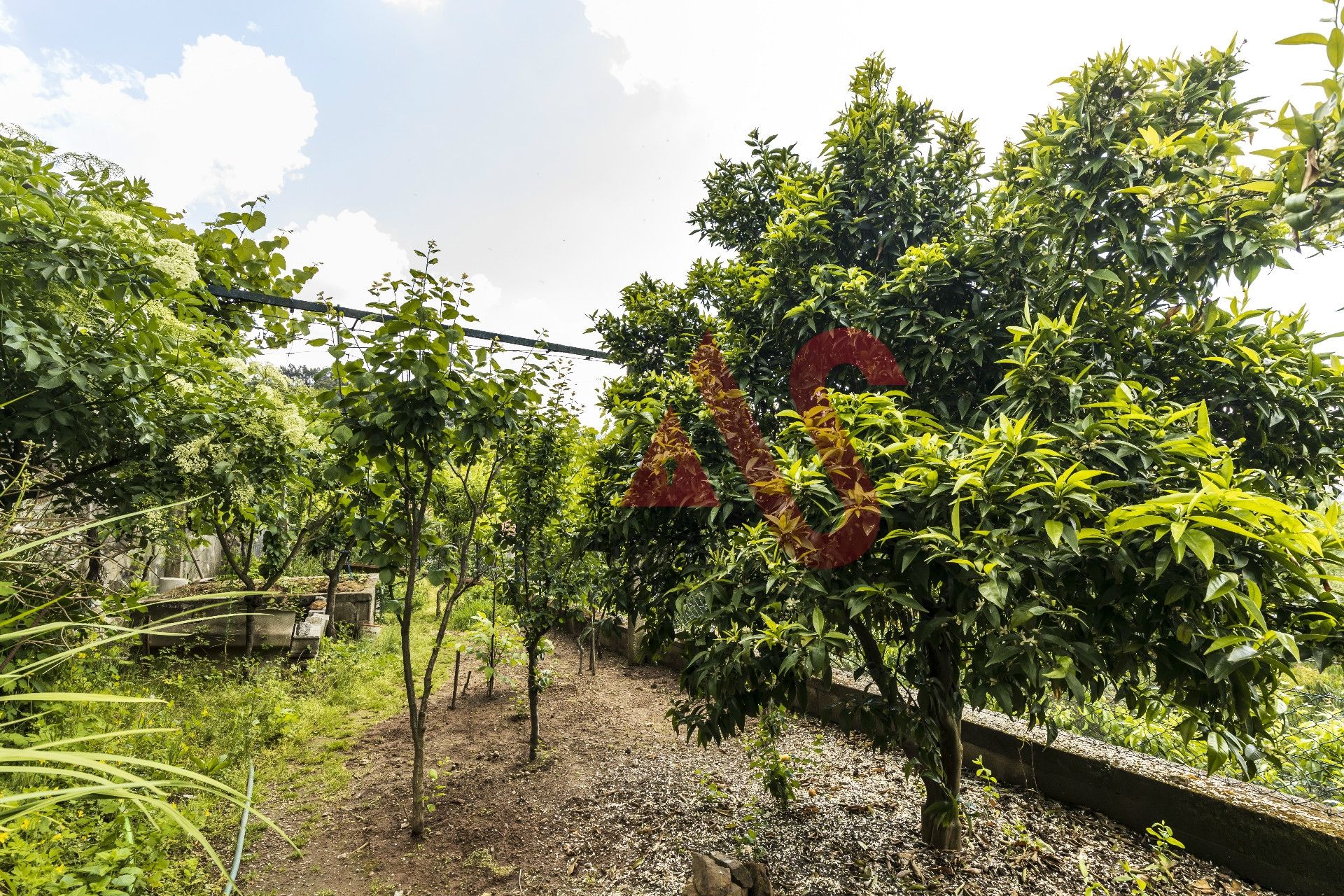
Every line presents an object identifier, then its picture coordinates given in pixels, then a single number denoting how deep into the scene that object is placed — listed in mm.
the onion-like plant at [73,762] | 726
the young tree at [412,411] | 3031
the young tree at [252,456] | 3695
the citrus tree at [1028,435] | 1538
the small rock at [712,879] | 2418
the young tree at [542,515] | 4500
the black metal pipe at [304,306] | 4009
